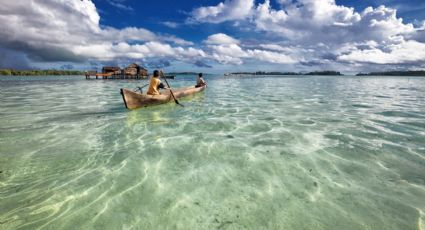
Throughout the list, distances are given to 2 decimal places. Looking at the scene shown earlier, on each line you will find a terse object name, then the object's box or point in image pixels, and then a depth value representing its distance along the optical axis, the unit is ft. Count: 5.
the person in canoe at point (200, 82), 74.48
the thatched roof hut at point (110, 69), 184.34
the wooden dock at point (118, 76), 188.85
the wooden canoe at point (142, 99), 37.47
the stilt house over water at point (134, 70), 186.32
